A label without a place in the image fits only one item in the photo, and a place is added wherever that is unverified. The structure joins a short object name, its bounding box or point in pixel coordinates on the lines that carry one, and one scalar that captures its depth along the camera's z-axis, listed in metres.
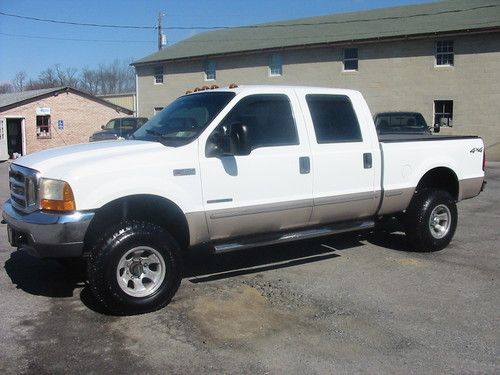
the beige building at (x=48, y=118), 29.28
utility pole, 49.22
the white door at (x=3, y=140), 27.34
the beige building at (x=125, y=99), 45.09
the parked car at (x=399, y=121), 17.03
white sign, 30.34
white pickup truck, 4.66
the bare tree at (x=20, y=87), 82.50
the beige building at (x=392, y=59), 23.88
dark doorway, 29.45
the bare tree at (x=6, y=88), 85.18
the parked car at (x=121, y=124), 23.83
